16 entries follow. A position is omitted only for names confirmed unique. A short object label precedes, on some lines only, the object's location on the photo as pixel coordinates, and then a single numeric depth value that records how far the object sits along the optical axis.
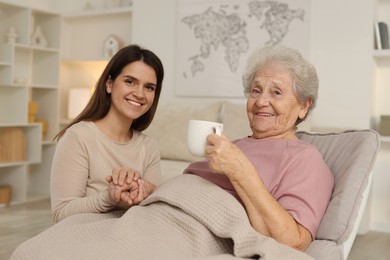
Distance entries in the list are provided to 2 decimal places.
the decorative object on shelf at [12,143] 4.69
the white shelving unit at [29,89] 4.71
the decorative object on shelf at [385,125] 3.74
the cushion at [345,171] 1.35
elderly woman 1.25
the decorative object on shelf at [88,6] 5.31
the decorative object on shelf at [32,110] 4.89
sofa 1.34
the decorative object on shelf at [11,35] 4.71
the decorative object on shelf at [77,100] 5.04
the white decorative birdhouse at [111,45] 5.01
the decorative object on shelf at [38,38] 5.01
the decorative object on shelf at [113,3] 5.08
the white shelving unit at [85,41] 5.15
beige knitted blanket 1.12
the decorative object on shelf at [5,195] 4.50
